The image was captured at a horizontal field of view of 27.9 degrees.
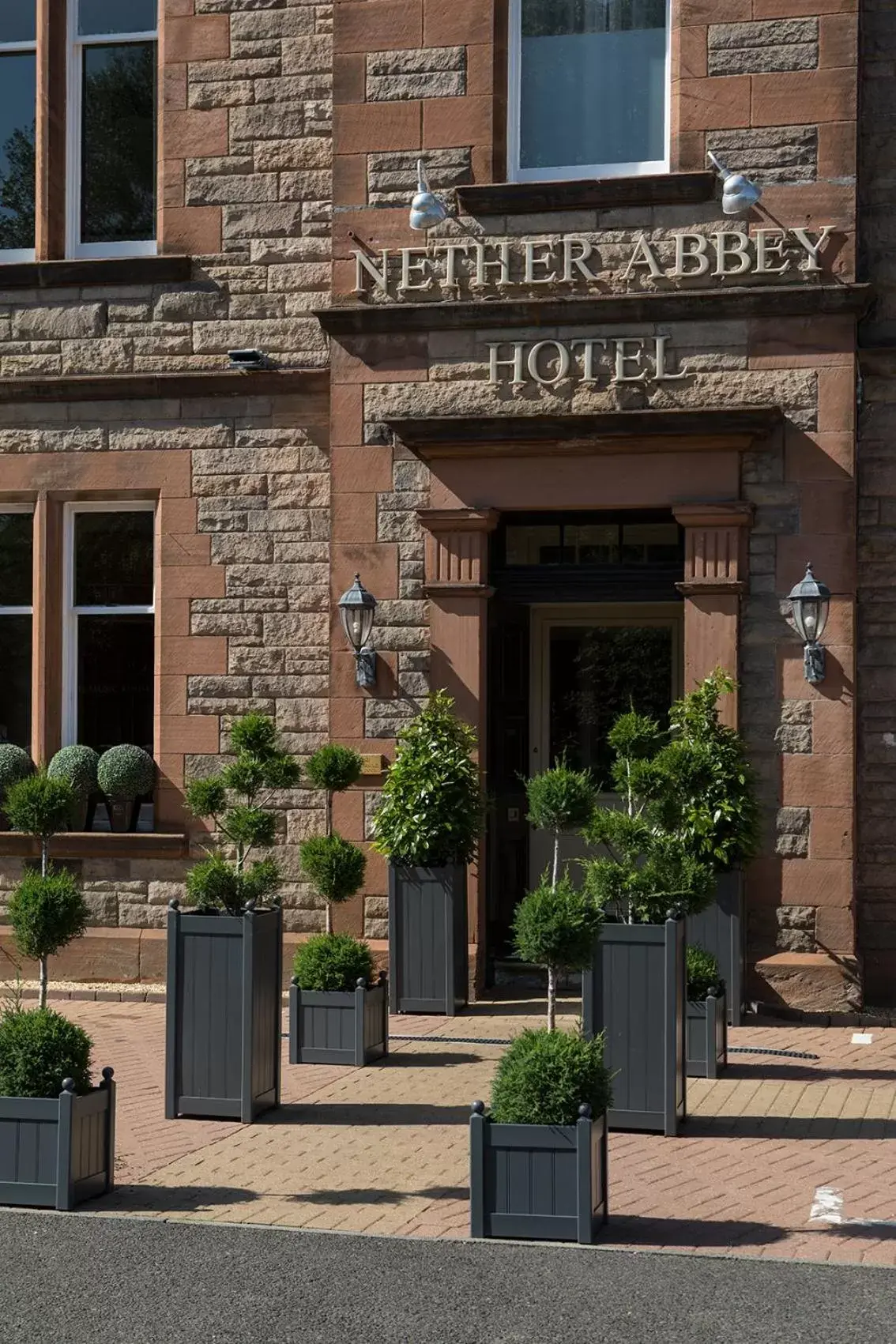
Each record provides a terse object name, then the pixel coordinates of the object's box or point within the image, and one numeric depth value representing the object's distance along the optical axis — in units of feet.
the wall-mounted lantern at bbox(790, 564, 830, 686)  37.91
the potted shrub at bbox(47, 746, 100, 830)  43.06
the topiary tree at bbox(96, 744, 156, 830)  42.73
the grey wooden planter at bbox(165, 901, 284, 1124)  28.50
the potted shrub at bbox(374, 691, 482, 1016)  38.24
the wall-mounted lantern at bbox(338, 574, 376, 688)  40.34
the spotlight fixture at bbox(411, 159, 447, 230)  40.04
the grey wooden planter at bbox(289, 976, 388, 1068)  33.17
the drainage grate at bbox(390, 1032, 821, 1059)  34.41
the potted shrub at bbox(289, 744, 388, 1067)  33.22
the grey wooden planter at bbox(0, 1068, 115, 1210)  23.36
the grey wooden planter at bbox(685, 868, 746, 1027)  37.19
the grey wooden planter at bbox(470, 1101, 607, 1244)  21.95
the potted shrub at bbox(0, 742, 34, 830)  43.47
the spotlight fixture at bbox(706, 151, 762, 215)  38.58
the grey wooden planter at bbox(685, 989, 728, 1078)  31.94
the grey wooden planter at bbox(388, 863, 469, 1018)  38.52
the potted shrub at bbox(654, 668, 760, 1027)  37.09
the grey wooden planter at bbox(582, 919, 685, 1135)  27.78
